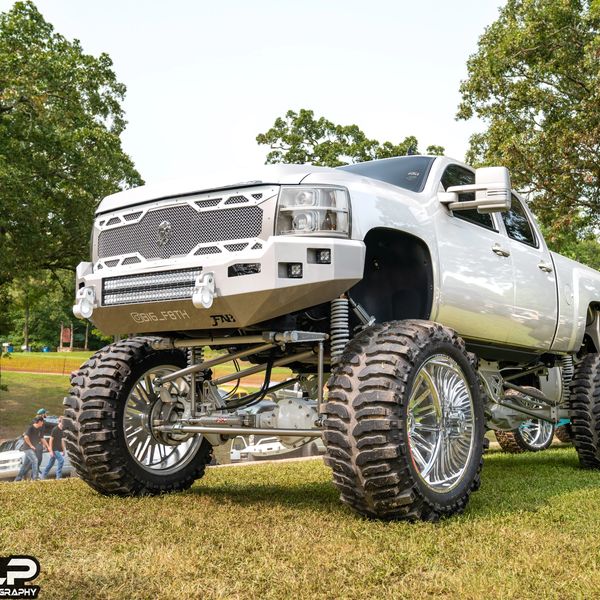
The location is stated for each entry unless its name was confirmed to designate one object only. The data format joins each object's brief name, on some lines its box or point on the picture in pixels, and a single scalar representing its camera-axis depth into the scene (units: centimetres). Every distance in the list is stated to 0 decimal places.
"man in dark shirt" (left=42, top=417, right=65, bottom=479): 1468
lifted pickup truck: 447
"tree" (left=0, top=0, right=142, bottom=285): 2159
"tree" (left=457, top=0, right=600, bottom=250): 1934
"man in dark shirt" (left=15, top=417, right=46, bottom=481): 1416
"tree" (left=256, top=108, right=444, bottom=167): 3806
